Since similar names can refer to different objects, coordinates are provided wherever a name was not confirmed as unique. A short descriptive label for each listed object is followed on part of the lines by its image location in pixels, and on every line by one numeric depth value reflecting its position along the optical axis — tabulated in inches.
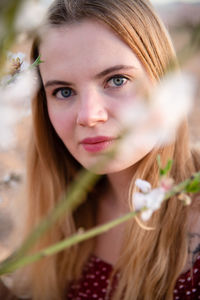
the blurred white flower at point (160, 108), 9.0
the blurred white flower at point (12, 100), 15.1
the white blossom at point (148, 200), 13.7
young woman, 33.8
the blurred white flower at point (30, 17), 10.6
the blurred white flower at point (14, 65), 19.3
